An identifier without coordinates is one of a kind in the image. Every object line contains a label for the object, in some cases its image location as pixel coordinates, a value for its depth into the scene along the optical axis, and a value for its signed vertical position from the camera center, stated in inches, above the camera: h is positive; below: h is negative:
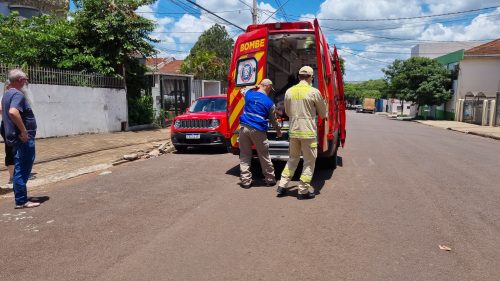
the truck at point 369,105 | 2802.7 -59.7
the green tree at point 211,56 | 1453.0 +138.8
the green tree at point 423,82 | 1470.8 +48.7
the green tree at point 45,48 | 631.8 +68.6
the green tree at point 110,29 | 652.1 +99.4
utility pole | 935.0 +174.5
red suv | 446.3 -35.5
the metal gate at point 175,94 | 886.4 +2.5
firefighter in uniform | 251.9 -17.8
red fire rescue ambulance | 298.5 +15.9
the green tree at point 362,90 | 4043.8 +56.2
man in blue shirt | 277.1 -21.5
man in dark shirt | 222.5 -18.0
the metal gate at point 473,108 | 1236.3 -35.3
